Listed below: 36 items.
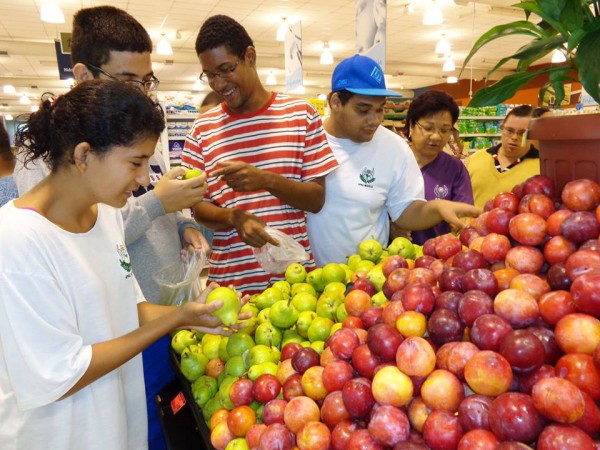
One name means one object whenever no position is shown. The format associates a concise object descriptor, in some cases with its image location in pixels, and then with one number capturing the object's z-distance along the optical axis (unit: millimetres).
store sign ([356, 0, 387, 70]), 3230
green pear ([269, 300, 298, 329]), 1598
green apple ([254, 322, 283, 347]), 1578
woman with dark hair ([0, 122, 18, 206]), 3312
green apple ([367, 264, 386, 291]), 1556
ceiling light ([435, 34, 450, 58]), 10531
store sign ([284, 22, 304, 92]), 5332
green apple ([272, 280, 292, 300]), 1788
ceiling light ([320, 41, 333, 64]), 11281
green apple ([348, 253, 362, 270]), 1945
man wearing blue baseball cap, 2336
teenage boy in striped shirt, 2098
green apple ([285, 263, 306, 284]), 1906
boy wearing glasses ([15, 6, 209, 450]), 1703
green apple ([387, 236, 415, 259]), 1885
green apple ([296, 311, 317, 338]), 1542
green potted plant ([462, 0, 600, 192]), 1090
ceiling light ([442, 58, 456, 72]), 12553
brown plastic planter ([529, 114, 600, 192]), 1065
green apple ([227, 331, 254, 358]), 1508
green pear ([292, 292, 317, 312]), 1646
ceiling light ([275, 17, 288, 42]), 9508
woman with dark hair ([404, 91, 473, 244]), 3094
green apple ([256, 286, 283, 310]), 1764
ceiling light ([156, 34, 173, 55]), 9688
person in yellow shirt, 3812
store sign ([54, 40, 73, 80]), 7688
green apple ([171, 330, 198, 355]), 1771
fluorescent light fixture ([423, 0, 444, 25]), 7734
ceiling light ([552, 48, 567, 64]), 9673
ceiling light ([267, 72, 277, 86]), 15870
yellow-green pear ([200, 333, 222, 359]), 1639
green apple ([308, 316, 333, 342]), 1455
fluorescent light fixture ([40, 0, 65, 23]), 6879
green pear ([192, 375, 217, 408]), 1481
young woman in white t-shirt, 1126
